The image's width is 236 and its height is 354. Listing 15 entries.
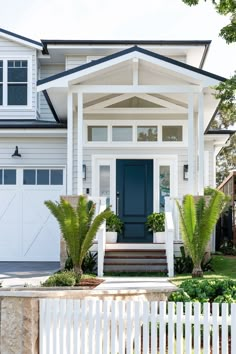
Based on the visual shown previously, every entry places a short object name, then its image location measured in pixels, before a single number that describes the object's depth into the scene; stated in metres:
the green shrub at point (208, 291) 7.00
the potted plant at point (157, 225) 14.13
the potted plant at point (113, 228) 13.98
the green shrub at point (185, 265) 12.37
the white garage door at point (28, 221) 16.02
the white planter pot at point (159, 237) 14.09
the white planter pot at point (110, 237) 13.97
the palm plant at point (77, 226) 11.55
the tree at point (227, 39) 10.93
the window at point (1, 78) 17.91
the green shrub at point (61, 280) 9.64
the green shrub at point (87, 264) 12.33
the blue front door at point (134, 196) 15.06
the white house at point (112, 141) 13.23
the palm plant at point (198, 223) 11.61
